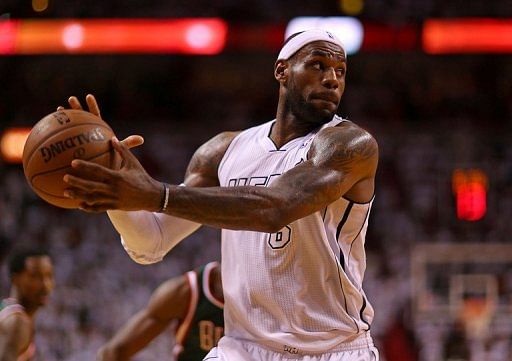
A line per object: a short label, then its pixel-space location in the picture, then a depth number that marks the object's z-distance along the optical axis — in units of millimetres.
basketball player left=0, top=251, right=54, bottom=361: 12125
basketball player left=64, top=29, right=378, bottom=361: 6496
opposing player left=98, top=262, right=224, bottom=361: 11805
